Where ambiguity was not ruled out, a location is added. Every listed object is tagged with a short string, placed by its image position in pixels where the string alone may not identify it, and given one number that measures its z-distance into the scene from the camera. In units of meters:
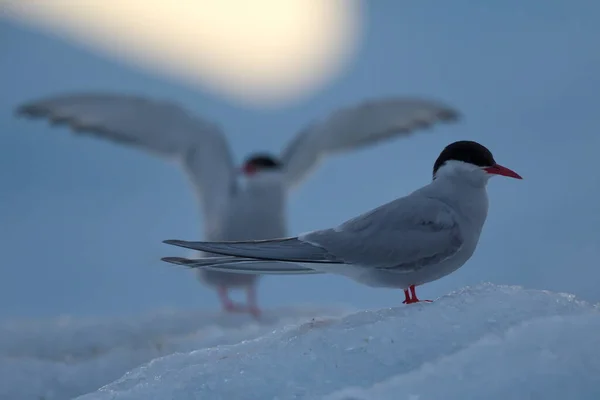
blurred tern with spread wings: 12.37
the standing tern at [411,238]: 5.37
